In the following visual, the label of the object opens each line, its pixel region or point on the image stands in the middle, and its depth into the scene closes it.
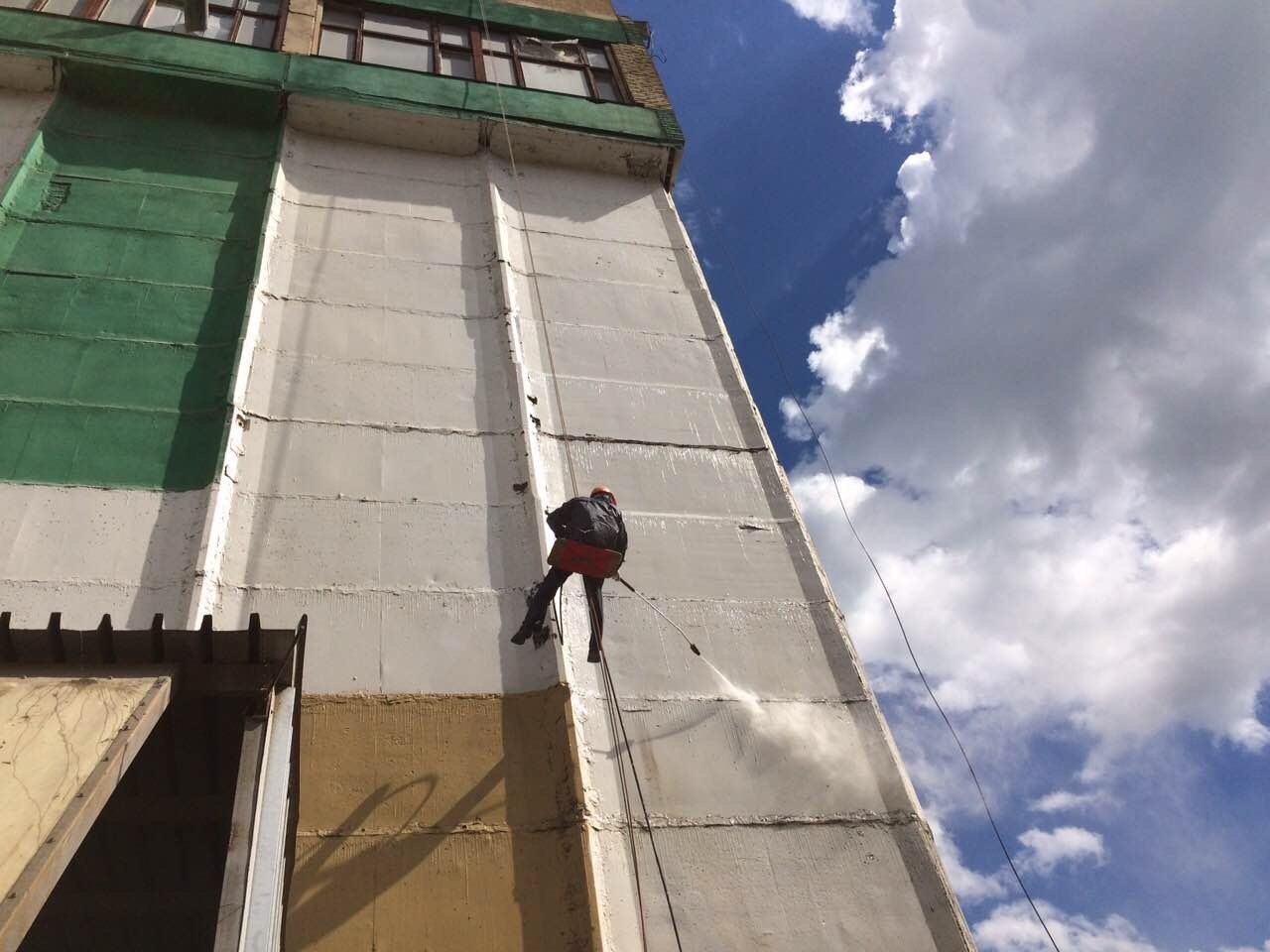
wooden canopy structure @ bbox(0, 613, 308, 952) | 3.11
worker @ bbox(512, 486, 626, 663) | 5.77
